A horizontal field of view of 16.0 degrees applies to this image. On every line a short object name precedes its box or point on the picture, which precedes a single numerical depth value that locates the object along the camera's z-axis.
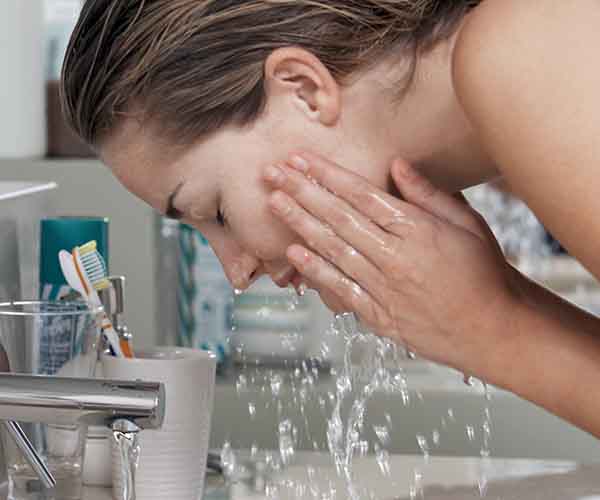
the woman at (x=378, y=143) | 1.27
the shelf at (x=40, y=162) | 2.00
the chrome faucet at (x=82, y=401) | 1.24
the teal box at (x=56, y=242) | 1.53
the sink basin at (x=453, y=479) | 1.44
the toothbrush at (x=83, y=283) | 1.43
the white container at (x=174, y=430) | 1.40
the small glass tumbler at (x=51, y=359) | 1.38
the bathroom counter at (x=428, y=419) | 1.94
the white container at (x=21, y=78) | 1.97
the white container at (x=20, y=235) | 1.53
